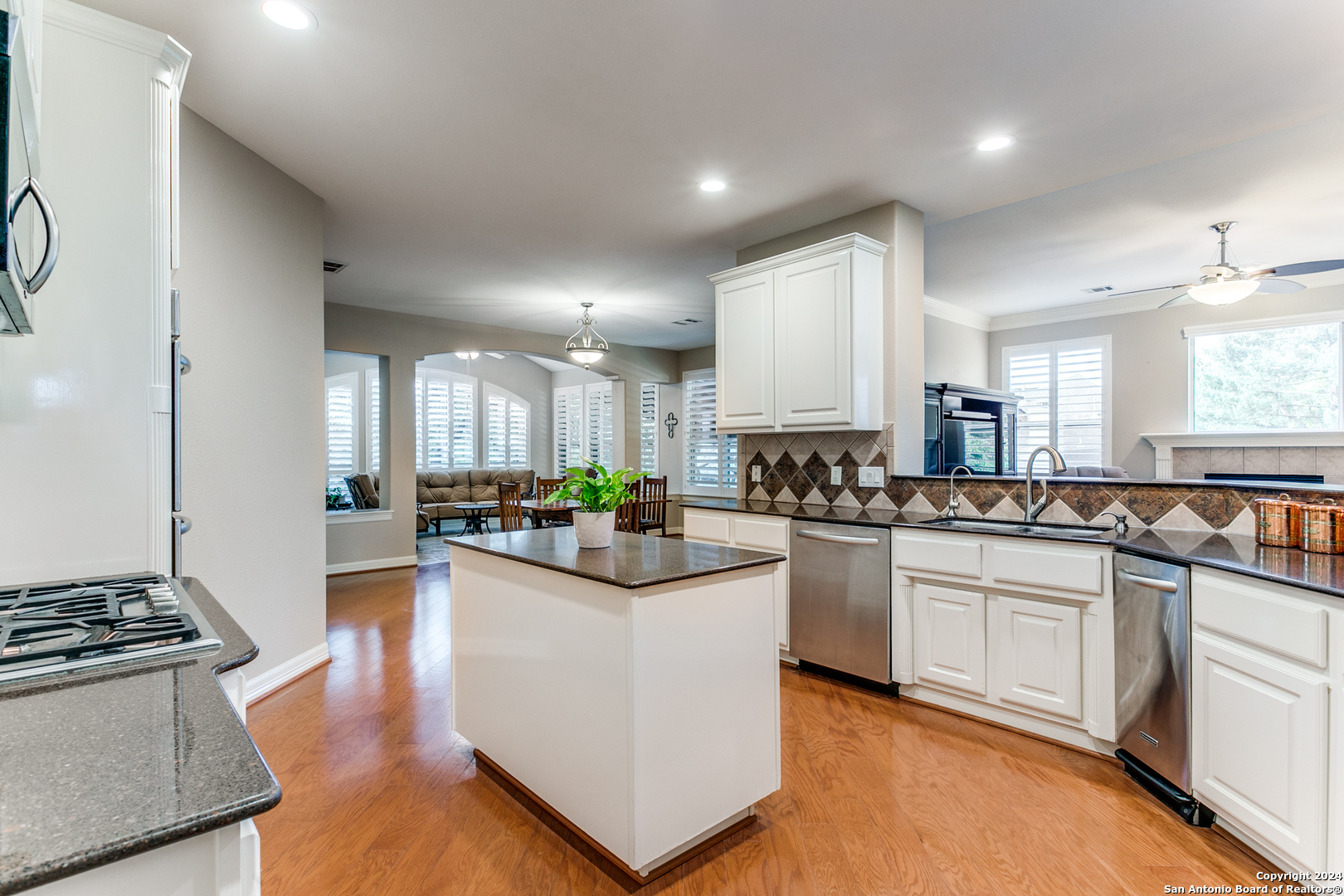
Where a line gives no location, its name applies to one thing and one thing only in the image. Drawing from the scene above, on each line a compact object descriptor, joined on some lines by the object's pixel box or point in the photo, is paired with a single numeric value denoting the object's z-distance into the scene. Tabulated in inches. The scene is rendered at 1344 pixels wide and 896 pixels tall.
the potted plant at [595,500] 86.6
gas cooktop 34.1
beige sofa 334.6
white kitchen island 67.4
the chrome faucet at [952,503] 126.9
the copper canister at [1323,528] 79.5
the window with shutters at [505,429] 412.2
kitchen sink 105.2
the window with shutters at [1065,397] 244.5
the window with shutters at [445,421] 381.1
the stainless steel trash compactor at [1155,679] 80.0
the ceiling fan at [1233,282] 144.7
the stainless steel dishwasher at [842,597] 120.7
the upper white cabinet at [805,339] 134.9
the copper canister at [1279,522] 84.8
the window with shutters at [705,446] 319.9
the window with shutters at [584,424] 392.2
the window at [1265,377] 201.5
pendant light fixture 239.1
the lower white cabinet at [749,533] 136.3
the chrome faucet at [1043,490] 109.3
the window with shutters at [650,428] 347.9
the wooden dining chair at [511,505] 217.0
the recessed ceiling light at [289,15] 79.7
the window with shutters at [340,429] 329.1
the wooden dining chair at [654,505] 234.1
